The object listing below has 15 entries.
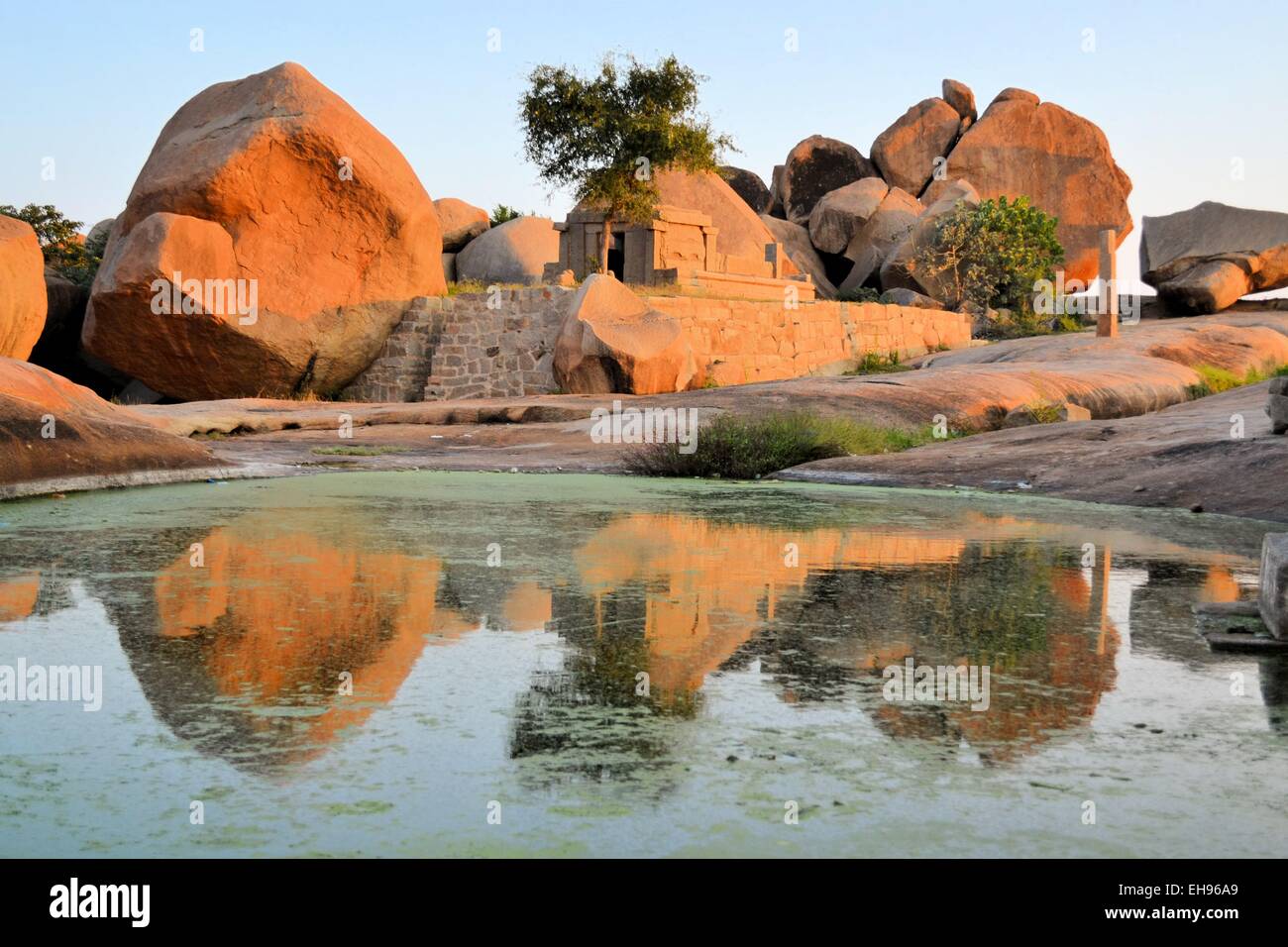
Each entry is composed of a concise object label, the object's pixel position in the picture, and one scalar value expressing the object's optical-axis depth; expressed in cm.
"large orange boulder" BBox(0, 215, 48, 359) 1997
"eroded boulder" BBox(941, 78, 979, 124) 5172
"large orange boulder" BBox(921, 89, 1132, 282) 4953
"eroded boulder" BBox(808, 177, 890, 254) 4638
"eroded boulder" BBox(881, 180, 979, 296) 4047
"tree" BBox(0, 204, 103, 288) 2795
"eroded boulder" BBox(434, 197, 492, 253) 4050
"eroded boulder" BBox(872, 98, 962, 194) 5084
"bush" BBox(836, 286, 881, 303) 4038
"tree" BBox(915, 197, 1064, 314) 3828
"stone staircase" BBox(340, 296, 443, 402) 2466
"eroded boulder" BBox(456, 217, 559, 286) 3750
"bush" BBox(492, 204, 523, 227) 4178
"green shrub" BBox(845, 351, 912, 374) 3044
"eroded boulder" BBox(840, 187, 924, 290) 4488
